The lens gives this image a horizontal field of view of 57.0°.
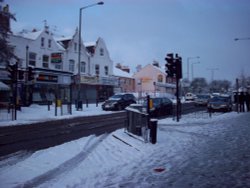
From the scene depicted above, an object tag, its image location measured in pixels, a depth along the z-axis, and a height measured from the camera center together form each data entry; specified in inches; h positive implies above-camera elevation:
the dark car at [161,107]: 700.1 -43.6
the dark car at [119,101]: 898.4 -34.1
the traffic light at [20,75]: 643.6 +49.4
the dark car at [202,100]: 1171.1 -35.3
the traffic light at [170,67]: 534.5 +60.4
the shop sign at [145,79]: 2144.0 +129.8
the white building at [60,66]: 1047.8 +144.0
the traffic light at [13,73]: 621.2 +52.9
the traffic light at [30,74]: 687.9 +55.7
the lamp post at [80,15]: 900.6 +303.2
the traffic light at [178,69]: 532.7 +55.6
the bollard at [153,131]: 308.9 -51.4
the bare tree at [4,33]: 746.0 +197.8
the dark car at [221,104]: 847.3 -40.9
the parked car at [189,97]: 1841.7 -32.2
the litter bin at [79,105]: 876.8 -46.9
